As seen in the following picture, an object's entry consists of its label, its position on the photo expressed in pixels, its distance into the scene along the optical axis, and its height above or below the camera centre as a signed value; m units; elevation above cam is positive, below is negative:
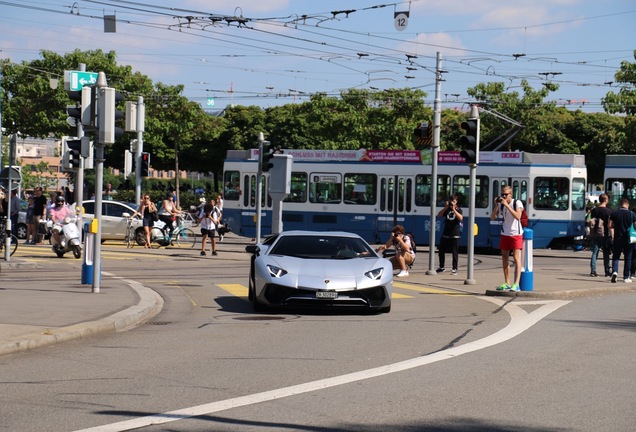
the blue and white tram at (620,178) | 39.78 +0.30
